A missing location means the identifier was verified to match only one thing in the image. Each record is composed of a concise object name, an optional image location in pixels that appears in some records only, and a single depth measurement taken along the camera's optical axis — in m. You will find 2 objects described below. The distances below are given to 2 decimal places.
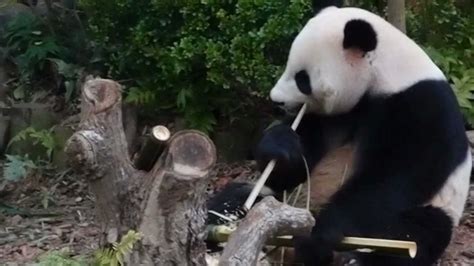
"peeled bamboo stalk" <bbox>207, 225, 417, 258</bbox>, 4.16
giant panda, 4.80
